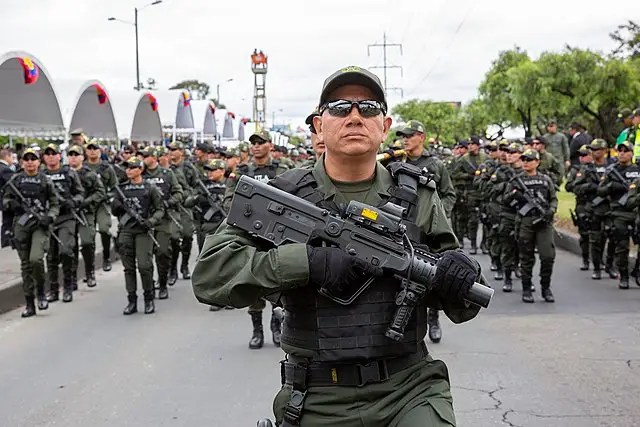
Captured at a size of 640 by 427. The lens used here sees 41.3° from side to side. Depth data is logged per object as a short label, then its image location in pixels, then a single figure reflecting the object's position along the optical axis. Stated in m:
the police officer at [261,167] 8.09
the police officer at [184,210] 12.33
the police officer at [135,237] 9.86
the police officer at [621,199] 10.67
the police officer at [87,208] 11.80
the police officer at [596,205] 11.51
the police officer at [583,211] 11.94
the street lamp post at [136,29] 36.72
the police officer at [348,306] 2.92
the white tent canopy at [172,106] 37.38
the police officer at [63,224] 10.77
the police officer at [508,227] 10.91
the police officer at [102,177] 13.31
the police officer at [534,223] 10.03
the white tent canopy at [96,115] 25.63
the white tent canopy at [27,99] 18.38
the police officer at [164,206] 10.73
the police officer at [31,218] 9.74
